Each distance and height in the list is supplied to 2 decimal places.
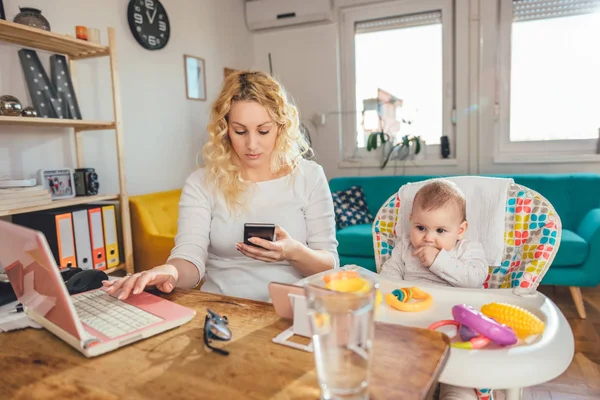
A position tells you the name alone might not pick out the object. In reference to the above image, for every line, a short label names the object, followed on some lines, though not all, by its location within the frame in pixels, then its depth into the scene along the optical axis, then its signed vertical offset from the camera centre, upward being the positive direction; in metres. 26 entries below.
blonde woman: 1.39 -0.13
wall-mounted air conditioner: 3.81 +1.21
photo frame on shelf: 2.15 -0.10
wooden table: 0.60 -0.31
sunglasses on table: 0.75 -0.30
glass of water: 0.54 -0.23
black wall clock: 2.83 +0.88
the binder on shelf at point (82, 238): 2.18 -0.39
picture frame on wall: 3.32 +0.59
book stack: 1.83 -0.15
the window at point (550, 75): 3.33 +0.51
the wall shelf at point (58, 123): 1.88 +0.18
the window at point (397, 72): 3.67 +0.65
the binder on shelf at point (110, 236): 2.35 -0.41
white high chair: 0.75 -0.36
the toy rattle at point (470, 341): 0.81 -0.36
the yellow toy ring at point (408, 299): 1.04 -0.36
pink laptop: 0.68 -0.29
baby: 1.30 -0.29
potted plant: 3.71 +0.03
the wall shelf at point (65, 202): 1.86 -0.20
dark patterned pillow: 3.31 -0.44
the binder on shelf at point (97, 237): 2.26 -0.40
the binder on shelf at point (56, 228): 2.07 -0.31
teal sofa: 2.57 -0.52
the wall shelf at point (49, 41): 1.88 +0.55
